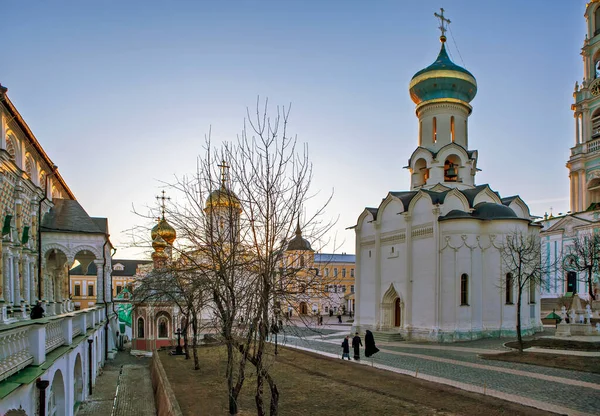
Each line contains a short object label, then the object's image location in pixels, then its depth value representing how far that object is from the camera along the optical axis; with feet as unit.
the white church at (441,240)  86.53
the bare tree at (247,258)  30.04
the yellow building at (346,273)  211.33
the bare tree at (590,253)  94.62
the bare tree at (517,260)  84.73
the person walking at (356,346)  64.69
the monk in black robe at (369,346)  65.57
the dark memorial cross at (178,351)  78.95
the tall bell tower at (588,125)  156.04
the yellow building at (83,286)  244.63
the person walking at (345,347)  64.68
